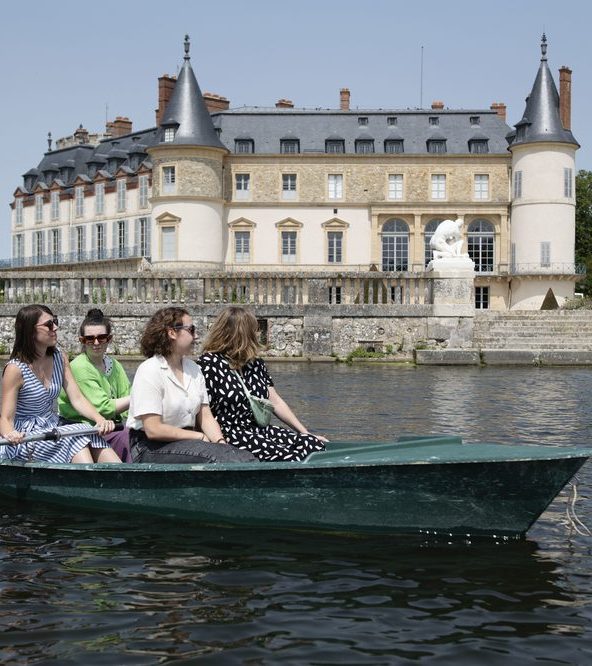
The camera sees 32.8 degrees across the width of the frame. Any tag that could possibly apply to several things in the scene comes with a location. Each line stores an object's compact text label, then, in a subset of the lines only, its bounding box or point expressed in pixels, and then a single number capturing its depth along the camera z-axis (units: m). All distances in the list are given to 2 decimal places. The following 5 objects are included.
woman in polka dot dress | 7.32
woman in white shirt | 7.14
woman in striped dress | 7.51
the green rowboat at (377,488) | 6.54
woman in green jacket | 8.09
